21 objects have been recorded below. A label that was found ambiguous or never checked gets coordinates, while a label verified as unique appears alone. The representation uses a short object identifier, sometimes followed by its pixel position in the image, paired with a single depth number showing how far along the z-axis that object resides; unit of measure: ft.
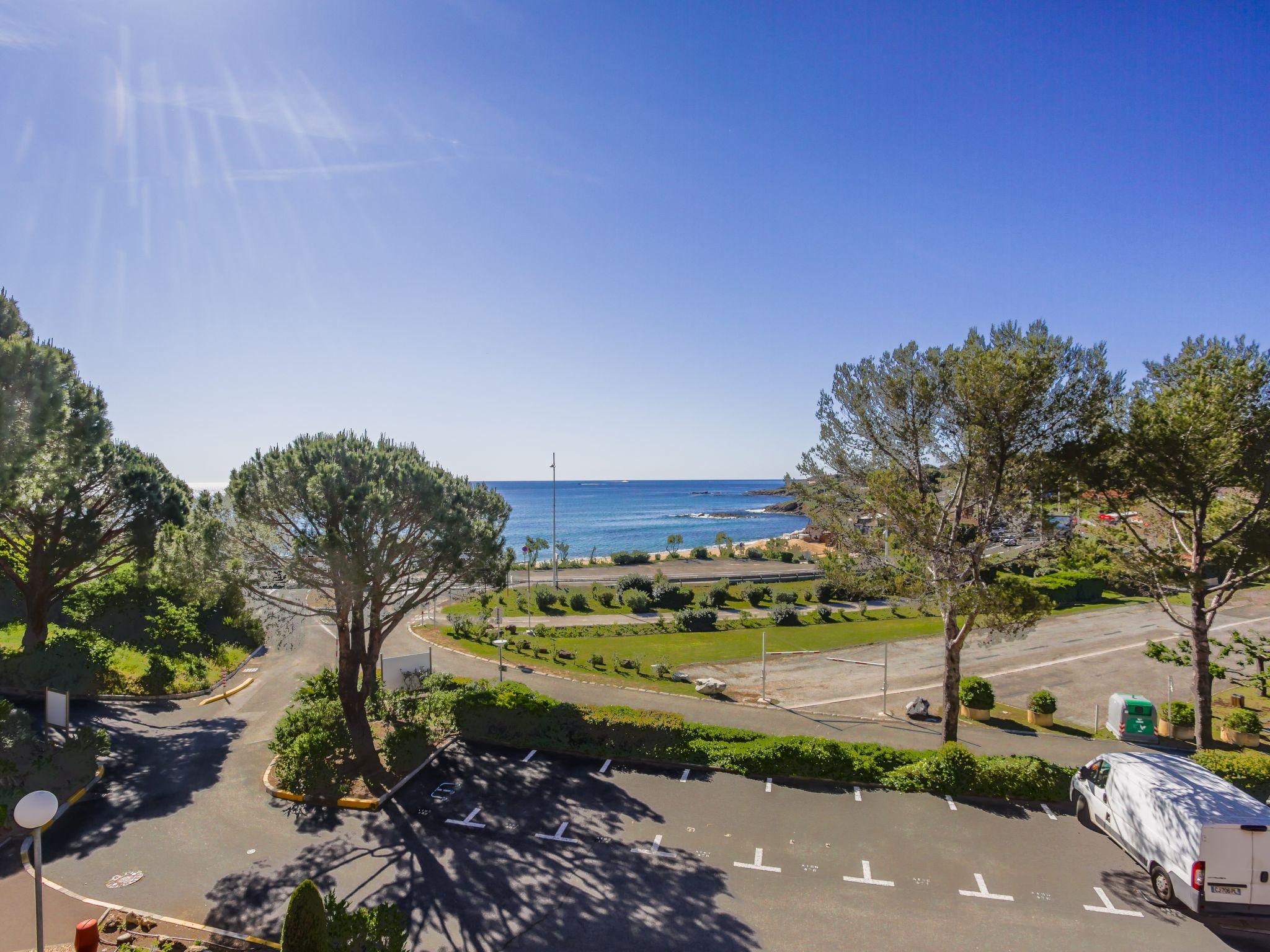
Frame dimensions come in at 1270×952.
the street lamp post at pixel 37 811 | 22.43
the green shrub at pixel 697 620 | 111.14
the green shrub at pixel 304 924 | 24.88
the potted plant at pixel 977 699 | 69.31
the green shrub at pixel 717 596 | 129.08
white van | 32.83
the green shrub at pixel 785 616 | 116.57
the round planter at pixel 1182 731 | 66.03
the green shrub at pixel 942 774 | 48.26
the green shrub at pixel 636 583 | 138.21
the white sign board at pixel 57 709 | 47.52
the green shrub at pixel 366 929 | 26.27
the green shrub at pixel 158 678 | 68.39
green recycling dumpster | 64.08
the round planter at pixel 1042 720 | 67.51
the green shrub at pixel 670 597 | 130.93
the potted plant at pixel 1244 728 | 62.80
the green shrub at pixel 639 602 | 128.36
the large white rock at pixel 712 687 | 74.38
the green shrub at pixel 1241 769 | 45.68
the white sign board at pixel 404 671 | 65.31
